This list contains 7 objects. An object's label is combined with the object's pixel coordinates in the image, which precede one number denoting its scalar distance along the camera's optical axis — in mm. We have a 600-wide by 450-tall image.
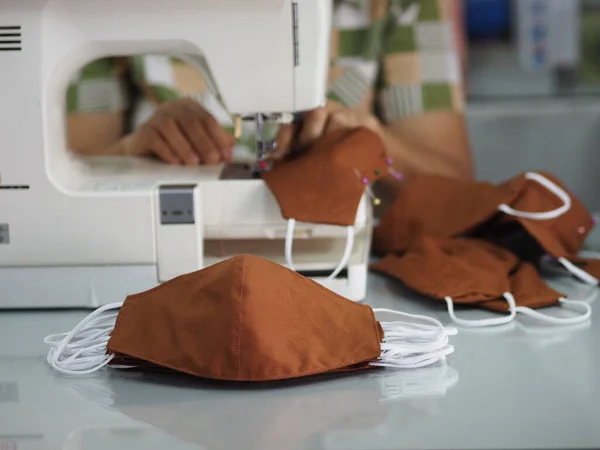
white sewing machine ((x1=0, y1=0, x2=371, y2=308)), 1155
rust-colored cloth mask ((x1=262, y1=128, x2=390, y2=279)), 1163
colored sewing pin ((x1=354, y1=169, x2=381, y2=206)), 1192
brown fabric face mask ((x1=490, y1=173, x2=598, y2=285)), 1254
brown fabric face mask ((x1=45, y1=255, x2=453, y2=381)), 990
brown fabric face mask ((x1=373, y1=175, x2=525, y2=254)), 1295
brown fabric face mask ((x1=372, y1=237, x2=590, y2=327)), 1155
